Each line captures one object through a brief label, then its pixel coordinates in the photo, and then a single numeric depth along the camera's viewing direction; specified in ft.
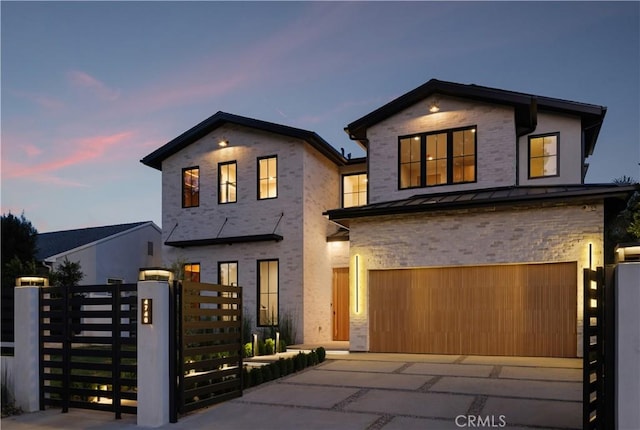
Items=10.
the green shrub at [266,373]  30.14
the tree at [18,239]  57.67
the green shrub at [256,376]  29.05
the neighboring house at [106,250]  64.75
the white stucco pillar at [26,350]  24.07
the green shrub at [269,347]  41.91
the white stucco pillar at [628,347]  15.62
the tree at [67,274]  56.13
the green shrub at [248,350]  40.09
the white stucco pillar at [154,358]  21.03
